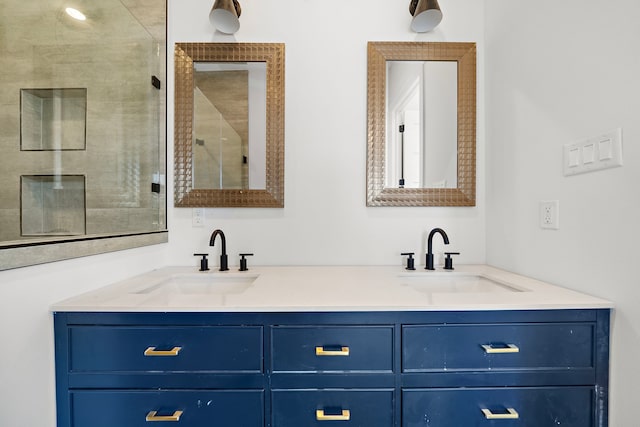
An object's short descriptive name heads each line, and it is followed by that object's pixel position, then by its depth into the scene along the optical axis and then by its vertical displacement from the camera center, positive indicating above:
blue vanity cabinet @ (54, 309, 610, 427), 0.85 -0.49
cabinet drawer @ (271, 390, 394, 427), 0.85 -0.61
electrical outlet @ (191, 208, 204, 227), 1.48 -0.05
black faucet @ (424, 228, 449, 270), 1.39 -0.22
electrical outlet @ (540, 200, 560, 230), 1.07 -0.02
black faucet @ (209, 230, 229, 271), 1.37 -0.23
